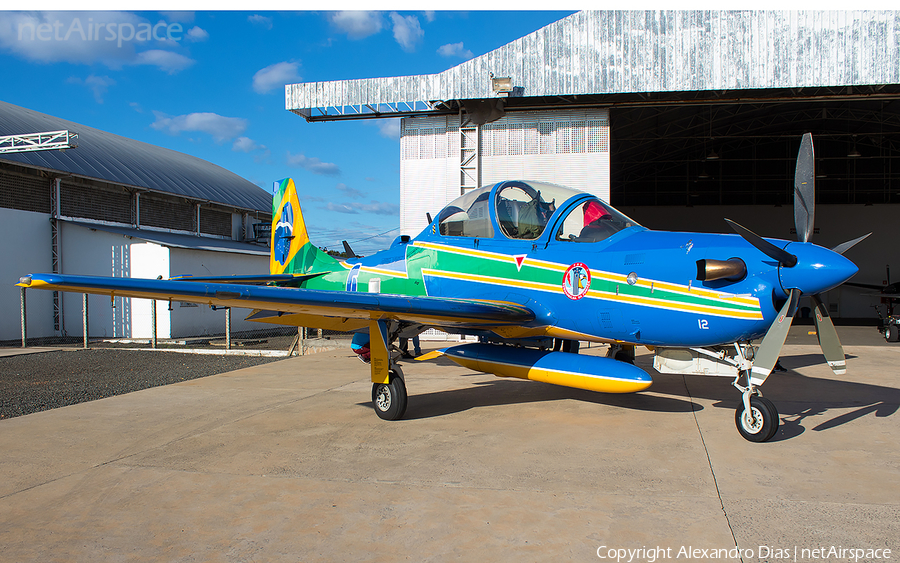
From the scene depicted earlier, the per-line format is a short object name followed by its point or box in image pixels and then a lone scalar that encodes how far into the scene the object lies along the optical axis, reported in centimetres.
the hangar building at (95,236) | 1788
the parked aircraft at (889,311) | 1506
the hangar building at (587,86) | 1253
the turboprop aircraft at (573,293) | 471
